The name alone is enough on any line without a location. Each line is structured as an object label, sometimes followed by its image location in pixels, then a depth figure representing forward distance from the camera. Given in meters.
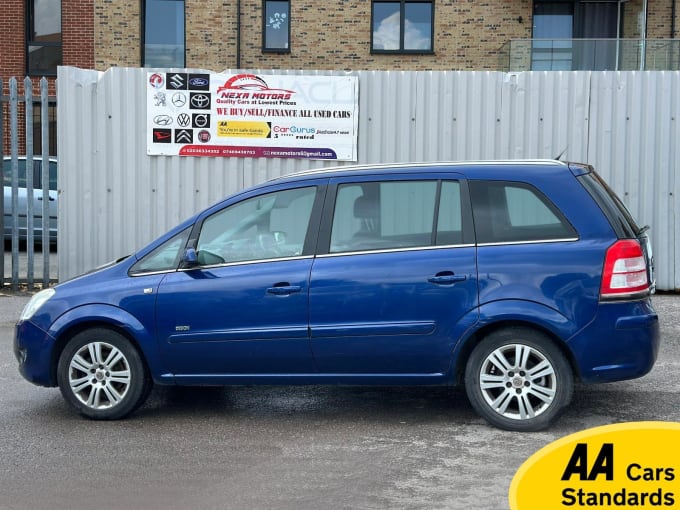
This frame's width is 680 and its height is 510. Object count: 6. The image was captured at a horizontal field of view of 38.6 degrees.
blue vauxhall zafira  6.02
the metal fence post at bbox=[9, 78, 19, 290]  11.94
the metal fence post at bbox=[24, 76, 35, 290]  11.77
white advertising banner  11.84
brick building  23.69
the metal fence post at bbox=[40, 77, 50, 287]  12.00
